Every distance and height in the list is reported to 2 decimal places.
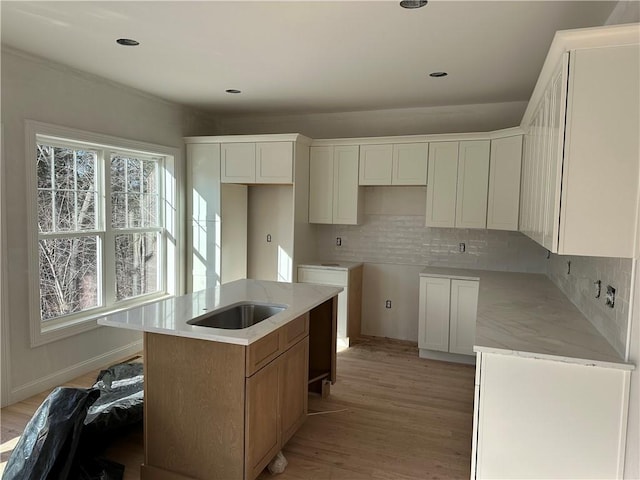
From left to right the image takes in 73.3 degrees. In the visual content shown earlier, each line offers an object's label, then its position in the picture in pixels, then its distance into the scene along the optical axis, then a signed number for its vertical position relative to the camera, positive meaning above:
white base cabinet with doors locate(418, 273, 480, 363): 4.30 -1.04
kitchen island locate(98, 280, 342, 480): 2.18 -0.96
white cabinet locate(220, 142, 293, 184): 4.75 +0.55
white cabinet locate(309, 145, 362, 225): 4.91 +0.31
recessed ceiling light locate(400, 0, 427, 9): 2.34 +1.16
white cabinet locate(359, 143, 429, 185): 4.62 +0.55
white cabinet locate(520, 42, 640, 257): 1.82 +0.29
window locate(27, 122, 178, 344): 3.64 -0.17
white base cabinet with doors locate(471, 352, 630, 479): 1.98 -0.97
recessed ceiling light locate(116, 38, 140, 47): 2.98 +1.18
